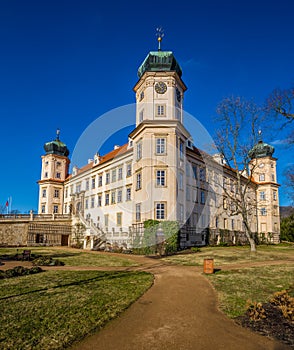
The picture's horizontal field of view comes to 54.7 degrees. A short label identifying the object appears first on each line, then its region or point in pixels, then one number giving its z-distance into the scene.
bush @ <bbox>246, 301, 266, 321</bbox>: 7.05
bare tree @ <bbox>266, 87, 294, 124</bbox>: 17.16
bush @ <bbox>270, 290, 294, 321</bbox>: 7.25
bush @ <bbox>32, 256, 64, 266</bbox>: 16.03
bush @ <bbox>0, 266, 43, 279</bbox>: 12.00
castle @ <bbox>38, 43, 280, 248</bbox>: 28.66
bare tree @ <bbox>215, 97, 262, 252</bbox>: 24.38
